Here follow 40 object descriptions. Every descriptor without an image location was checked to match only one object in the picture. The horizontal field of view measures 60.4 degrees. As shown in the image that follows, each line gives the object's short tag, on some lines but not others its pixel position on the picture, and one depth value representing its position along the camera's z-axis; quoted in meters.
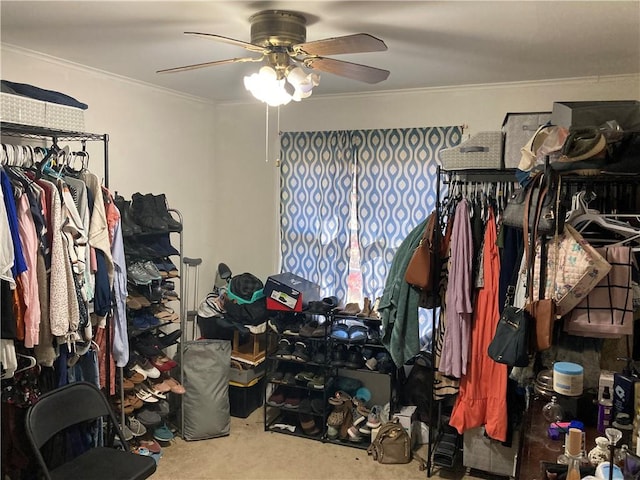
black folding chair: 2.29
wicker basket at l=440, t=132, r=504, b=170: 3.00
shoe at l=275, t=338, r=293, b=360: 3.80
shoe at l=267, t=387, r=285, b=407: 3.80
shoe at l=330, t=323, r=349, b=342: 3.69
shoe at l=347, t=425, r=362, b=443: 3.62
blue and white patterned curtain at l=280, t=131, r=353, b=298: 4.11
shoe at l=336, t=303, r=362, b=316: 3.77
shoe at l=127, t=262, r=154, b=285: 3.24
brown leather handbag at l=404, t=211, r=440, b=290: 3.05
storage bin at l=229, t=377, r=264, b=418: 3.99
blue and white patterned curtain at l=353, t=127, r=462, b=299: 3.87
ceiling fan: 2.20
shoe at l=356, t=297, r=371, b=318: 3.74
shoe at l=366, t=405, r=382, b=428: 3.57
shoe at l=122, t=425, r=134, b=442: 3.24
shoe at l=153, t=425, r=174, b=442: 3.56
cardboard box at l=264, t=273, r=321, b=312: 3.78
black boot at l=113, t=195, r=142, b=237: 3.20
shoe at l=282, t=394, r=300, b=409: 3.78
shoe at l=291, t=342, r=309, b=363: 3.76
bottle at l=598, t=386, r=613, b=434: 2.02
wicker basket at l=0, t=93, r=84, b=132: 2.30
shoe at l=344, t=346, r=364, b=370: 3.68
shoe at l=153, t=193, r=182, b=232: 3.46
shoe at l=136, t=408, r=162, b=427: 3.39
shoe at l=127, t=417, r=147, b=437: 3.30
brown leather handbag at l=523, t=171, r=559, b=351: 2.12
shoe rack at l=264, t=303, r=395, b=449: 3.67
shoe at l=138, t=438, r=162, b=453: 3.39
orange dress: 3.00
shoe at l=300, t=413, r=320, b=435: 3.73
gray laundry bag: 3.67
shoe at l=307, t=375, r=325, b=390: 3.68
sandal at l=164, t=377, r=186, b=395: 3.52
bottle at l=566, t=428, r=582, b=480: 1.68
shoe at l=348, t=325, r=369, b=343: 3.67
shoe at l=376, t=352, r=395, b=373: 3.62
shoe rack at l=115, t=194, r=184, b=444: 3.29
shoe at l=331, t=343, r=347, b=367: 3.69
